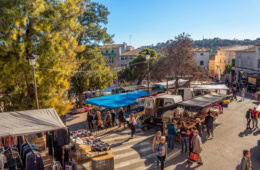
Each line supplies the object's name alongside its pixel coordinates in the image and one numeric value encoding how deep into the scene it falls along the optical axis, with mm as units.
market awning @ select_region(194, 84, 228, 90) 20423
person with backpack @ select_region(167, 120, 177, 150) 10539
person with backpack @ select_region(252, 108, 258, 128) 13758
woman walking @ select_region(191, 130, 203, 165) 8789
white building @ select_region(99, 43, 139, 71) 63031
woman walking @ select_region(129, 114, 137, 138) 12336
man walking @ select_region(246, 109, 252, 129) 13772
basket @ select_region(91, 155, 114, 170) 8242
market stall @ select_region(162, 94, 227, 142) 12938
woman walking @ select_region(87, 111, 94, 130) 14625
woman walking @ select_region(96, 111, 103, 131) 14246
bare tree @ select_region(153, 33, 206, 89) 25361
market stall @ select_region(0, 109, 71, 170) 6891
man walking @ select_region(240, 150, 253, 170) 6801
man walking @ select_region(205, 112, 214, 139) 11938
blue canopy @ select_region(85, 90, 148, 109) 15848
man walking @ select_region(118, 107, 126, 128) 14578
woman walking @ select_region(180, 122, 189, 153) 10164
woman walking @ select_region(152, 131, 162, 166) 8442
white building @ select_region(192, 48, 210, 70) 69438
